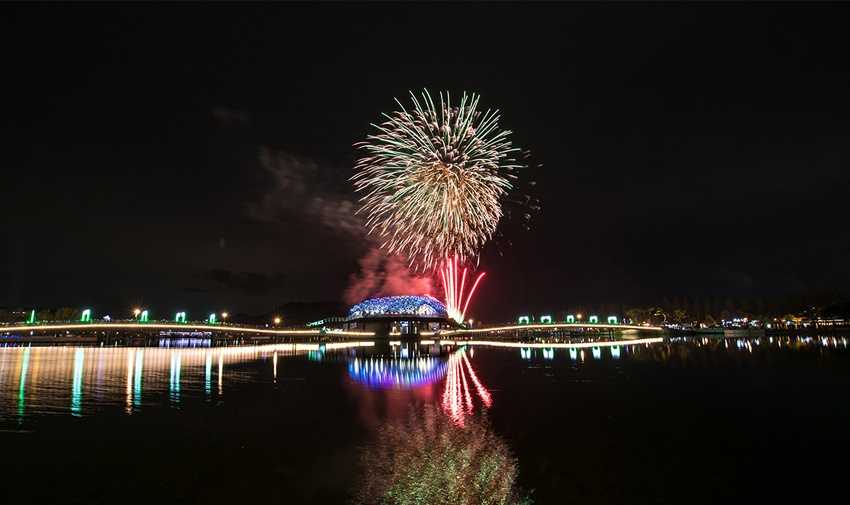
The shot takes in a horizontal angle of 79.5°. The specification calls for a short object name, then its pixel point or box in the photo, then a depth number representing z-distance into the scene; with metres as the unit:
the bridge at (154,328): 115.88
